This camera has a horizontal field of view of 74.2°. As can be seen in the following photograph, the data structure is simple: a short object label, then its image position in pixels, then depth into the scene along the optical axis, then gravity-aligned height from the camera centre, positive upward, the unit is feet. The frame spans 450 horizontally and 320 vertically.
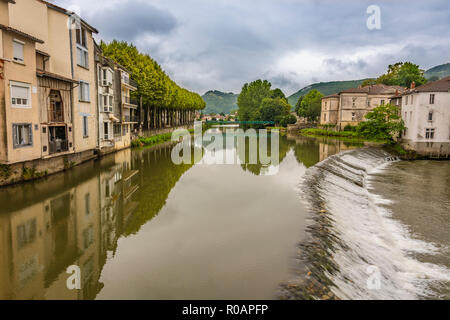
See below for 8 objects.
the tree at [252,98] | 421.34 +46.14
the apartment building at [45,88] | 63.21 +10.38
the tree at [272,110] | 364.38 +24.10
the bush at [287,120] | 345.92 +11.08
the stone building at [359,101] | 249.55 +24.30
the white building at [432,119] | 141.38 +5.39
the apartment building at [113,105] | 114.73 +10.61
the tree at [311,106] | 336.29 +27.73
